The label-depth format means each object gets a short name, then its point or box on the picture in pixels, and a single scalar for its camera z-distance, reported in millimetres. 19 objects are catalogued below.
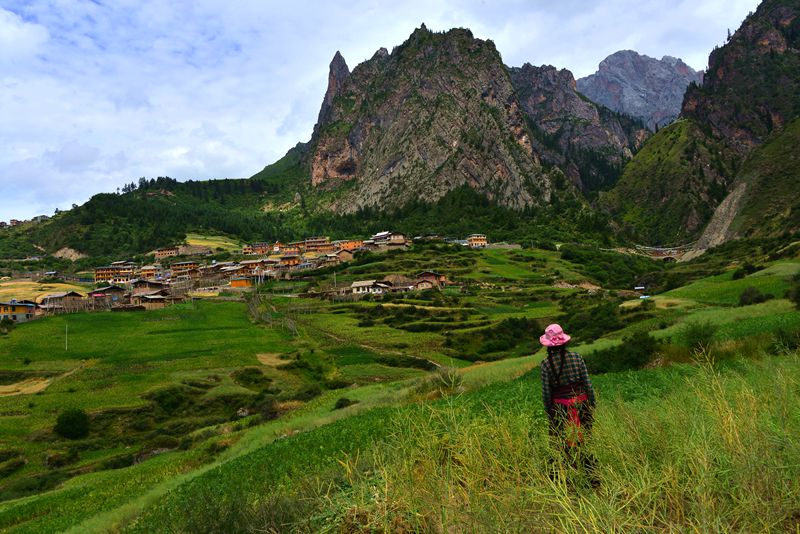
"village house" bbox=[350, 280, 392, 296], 94250
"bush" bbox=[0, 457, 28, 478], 30406
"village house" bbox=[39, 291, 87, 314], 83625
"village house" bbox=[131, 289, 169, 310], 90250
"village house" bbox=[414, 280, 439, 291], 97250
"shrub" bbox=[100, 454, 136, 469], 30531
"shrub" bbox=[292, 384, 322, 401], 38525
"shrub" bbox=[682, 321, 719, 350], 23219
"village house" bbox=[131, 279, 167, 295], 100625
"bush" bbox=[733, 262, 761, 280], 56781
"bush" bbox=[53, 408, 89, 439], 36031
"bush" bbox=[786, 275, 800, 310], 30300
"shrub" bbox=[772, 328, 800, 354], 19000
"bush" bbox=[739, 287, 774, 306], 35812
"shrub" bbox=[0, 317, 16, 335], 65500
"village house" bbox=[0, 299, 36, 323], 77312
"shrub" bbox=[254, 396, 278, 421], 32156
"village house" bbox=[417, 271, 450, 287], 99438
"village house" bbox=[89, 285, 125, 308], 90375
